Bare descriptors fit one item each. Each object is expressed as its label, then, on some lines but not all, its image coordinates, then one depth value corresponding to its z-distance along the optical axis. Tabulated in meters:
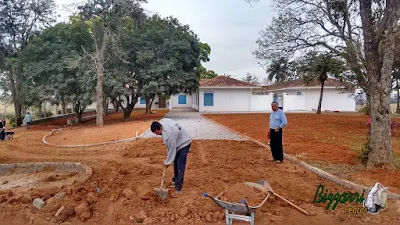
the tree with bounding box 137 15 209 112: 22.23
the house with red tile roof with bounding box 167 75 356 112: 35.16
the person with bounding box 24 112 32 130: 20.84
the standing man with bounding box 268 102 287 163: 8.15
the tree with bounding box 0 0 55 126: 23.72
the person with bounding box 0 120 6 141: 14.07
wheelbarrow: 4.08
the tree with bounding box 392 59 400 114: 15.87
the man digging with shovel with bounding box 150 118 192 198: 5.45
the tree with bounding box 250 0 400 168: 7.32
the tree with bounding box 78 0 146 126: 19.20
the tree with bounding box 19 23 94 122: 20.02
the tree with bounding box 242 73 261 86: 66.57
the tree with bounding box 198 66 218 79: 52.68
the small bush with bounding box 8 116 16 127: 27.67
